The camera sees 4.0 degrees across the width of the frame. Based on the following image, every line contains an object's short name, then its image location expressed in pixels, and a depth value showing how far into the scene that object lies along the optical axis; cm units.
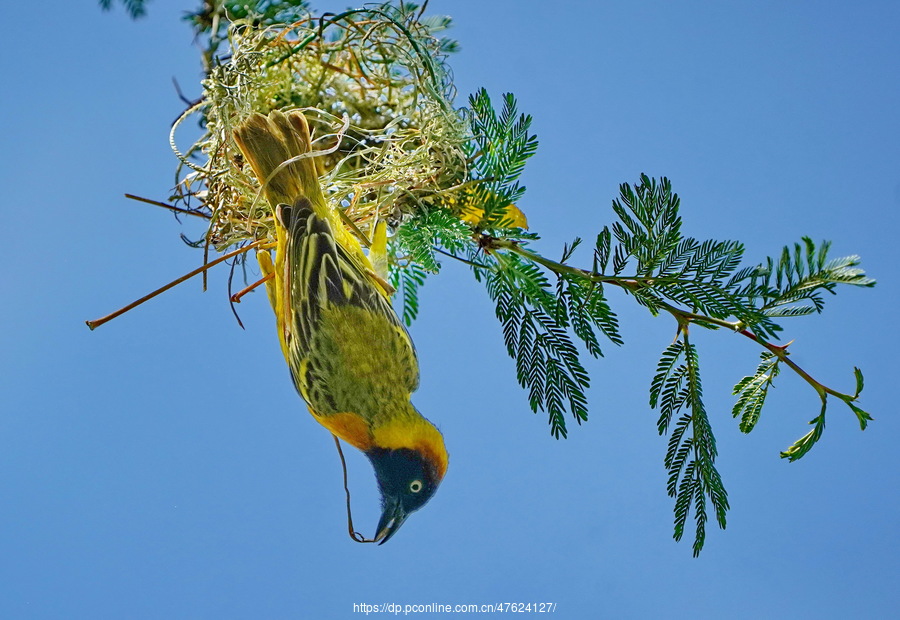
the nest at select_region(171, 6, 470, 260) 357
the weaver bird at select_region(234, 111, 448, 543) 357
